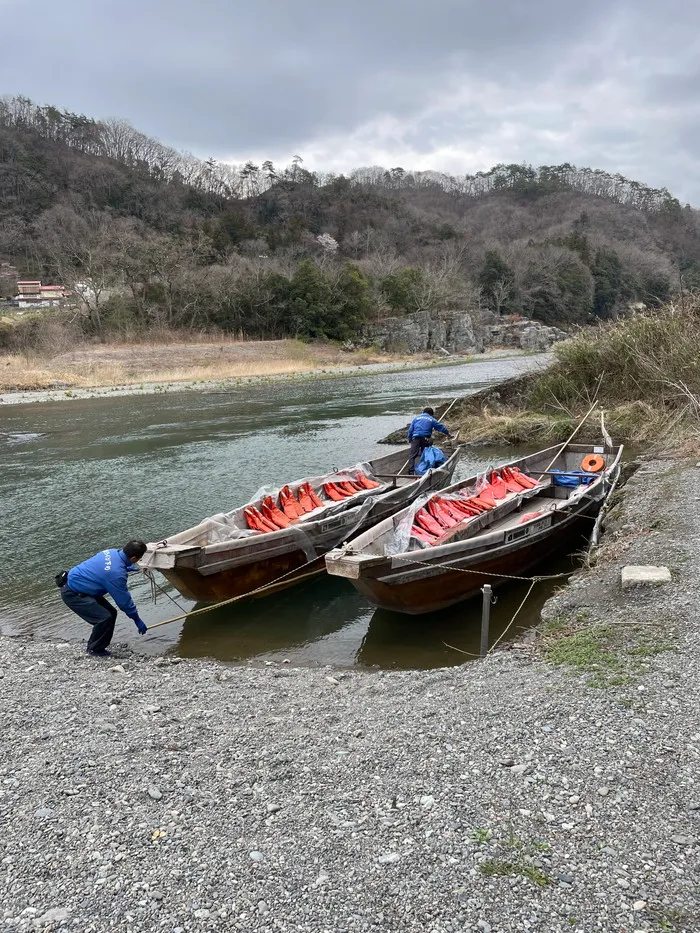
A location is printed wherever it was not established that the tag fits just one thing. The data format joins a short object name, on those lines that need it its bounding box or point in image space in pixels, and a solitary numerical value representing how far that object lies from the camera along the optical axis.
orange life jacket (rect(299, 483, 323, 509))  11.28
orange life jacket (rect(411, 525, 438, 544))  8.81
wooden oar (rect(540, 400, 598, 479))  13.21
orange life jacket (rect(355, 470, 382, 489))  12.27
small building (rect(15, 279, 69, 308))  57.88
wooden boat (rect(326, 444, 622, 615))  7.66
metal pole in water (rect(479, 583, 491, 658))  6.90
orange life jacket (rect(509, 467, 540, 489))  11.80
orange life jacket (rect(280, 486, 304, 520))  10.60
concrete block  6.84
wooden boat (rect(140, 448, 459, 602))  8.18
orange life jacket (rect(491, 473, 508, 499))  11.13
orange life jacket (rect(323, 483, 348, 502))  11.67
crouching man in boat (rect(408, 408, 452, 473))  13.60
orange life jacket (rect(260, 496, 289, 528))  10.05
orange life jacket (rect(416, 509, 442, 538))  9.21
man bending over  7.23
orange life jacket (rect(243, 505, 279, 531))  9.72
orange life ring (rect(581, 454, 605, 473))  13.31
